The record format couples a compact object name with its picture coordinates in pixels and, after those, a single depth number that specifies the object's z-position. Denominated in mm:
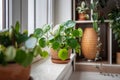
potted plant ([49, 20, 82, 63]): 1349
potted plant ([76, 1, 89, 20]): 2391
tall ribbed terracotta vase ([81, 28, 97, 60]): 2334
